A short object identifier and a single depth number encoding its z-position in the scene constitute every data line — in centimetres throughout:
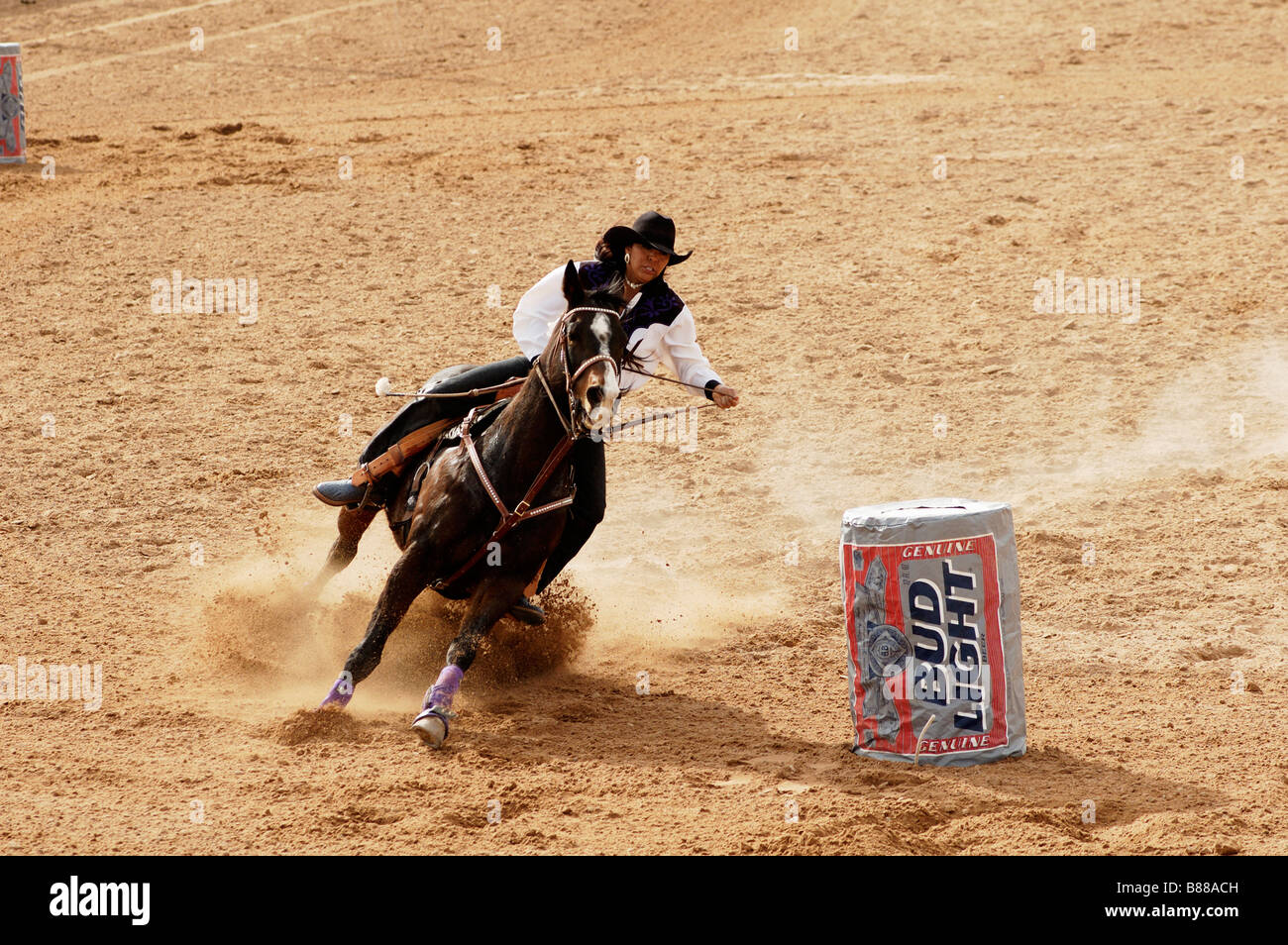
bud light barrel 1213
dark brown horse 1334
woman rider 1399
